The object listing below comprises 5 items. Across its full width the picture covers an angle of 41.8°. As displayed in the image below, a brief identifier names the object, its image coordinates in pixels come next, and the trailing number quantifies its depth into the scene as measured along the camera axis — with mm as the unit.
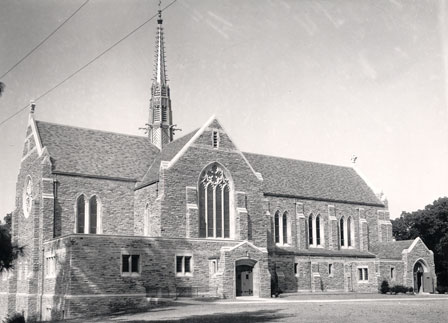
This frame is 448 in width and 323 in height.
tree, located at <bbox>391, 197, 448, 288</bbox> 73375
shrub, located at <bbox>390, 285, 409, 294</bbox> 54656
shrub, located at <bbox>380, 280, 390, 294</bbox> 56312
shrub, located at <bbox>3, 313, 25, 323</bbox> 38075
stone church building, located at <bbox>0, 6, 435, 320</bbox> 39125
